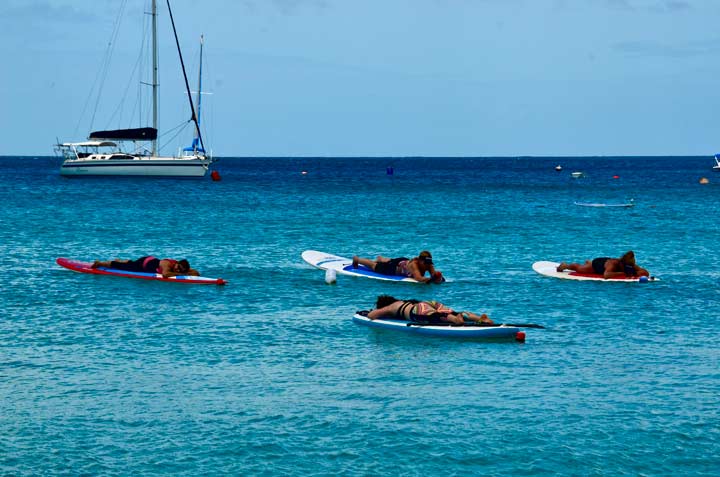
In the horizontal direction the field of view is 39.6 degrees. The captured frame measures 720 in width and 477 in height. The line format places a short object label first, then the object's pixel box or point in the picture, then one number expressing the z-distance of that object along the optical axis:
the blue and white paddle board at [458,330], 25.83
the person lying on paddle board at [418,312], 26.55
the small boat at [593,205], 80.45
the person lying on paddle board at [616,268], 36.69
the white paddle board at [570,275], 36.62
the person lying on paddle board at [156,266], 35.97
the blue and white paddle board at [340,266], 36.84
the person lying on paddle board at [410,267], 36.06
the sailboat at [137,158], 104.56
